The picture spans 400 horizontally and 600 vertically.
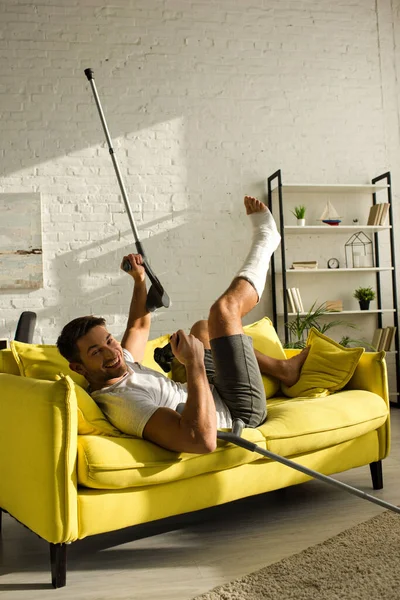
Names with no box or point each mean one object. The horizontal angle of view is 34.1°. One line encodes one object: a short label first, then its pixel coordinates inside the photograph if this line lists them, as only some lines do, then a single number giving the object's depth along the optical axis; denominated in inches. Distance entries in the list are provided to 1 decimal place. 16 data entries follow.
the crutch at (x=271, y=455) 86.6
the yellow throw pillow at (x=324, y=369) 122.1
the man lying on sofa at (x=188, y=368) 83.7
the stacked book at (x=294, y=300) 207.6
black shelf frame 205.2
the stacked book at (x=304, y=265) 210.7
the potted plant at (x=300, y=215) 211.6
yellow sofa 77.2
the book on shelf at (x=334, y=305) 213.9
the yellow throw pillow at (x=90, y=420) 85.3
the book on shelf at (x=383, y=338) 212.7
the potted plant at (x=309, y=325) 204.1
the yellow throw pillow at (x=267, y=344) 127.6
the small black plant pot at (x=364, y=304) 216.4
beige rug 74.4
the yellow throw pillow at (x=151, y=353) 115.7
